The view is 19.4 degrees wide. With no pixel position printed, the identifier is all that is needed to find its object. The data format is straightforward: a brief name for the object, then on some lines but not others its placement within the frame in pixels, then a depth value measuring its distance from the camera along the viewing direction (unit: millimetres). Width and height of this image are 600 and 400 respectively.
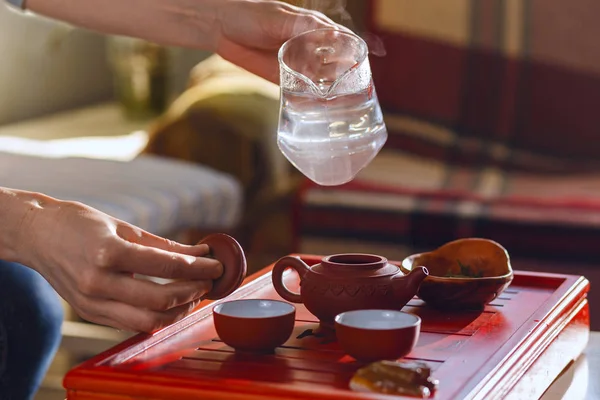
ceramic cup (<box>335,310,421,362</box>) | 1306
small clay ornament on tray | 1264
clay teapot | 1392
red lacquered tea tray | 1291
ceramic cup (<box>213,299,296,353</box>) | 1348
